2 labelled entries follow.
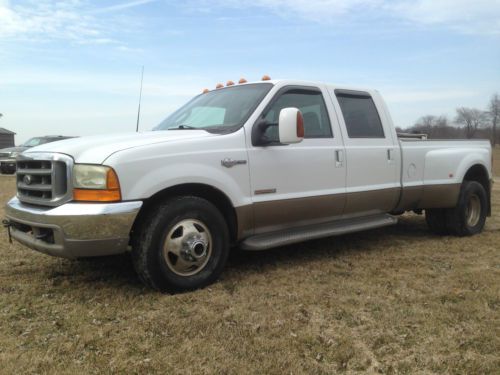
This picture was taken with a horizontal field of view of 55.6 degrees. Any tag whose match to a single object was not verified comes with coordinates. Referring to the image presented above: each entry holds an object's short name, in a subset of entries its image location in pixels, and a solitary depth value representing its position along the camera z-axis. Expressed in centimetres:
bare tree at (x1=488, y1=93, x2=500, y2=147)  8504
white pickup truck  346
